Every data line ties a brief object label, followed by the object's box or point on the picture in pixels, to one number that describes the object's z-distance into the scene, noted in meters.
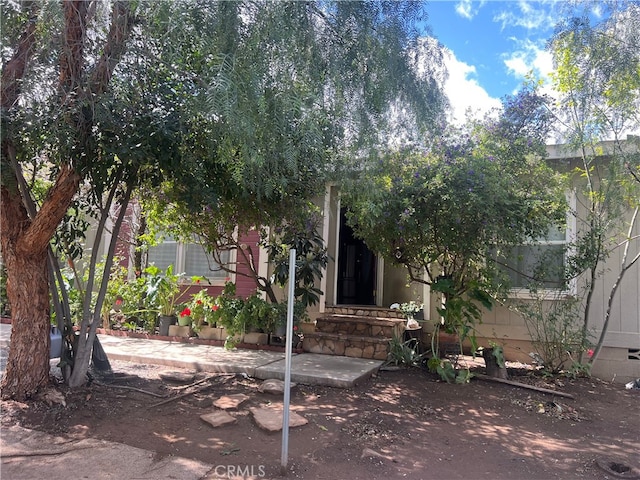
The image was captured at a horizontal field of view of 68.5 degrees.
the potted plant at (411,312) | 8.02
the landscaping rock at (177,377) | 6.01
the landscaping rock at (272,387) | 5.43
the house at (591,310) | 7.20
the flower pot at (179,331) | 8.87
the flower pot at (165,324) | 9.07
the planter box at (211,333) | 8.60
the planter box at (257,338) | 8.12
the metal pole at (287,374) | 3.32
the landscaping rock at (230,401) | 4.95
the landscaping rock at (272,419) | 4.33
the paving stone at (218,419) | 4.41
